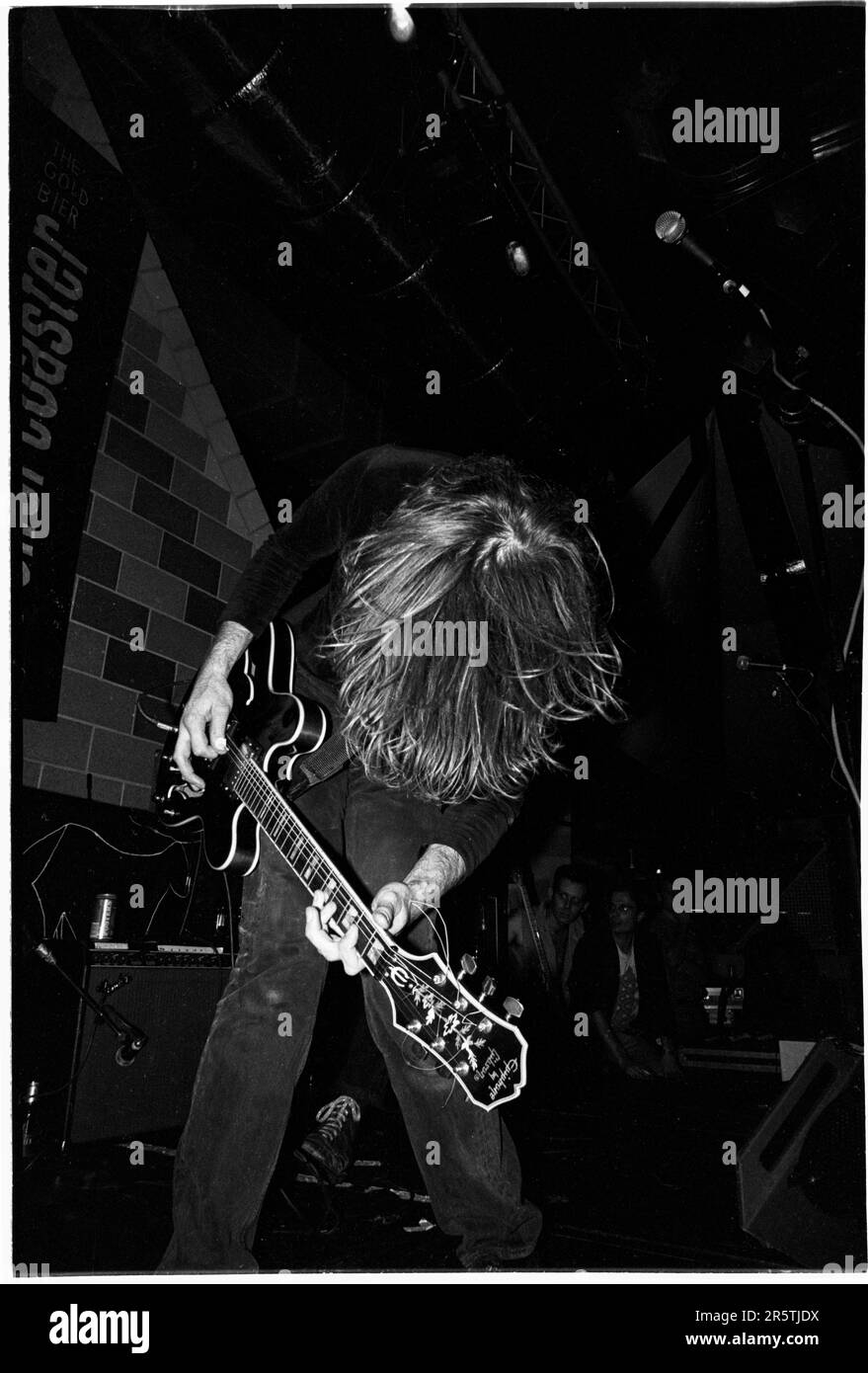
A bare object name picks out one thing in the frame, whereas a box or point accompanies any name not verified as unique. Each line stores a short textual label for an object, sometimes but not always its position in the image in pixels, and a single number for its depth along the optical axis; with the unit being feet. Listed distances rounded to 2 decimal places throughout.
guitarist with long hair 5.06
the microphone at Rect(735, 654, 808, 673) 7.49
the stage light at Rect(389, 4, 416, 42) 6.63
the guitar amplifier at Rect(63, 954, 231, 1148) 6.37
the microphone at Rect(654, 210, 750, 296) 6.05
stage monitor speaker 5.33
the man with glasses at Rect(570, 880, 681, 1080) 11.87
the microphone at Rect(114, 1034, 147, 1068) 6.56
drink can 7.44
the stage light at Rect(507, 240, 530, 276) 8.66
